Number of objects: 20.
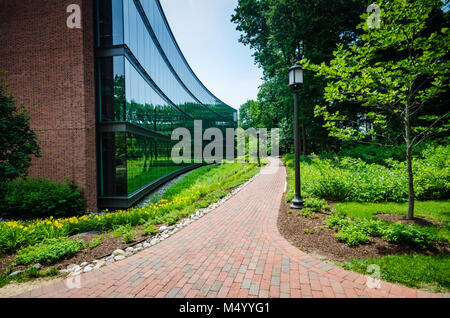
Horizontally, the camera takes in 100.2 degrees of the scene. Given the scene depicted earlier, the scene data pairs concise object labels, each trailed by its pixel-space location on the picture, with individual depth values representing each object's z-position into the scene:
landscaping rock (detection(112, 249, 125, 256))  3.82
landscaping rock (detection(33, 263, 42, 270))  3.42
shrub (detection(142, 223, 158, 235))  4.71
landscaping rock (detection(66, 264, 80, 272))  3.37
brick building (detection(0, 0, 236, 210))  9.34
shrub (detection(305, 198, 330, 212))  5.74
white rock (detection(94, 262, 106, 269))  3.40
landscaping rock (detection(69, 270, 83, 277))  3.22
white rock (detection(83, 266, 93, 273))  3.31
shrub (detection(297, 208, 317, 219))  5.26
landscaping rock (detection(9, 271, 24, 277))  3.26
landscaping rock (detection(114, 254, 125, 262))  3.63
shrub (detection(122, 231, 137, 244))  4.27
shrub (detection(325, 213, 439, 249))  3.45
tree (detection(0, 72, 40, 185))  6.12
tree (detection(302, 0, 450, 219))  4.04
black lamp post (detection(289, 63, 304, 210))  6.08
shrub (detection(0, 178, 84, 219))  8.45
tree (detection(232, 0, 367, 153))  15.18
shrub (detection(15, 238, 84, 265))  3.63
